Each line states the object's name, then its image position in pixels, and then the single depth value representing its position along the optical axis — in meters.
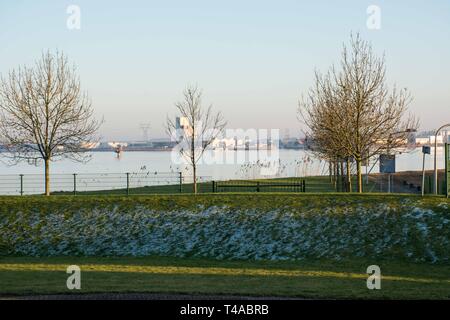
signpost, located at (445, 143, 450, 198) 26.36
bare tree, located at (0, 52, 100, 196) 34.16
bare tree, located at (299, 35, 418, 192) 33.25
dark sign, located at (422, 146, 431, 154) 27.70
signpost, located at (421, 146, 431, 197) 27.67
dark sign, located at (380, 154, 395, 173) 37.03
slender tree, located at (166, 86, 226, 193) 38.31
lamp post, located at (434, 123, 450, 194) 27.50
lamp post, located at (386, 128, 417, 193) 34.50
